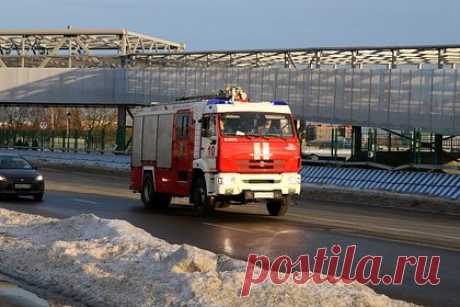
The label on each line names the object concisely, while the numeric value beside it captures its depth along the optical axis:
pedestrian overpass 38.84
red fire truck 17.38
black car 23.20
